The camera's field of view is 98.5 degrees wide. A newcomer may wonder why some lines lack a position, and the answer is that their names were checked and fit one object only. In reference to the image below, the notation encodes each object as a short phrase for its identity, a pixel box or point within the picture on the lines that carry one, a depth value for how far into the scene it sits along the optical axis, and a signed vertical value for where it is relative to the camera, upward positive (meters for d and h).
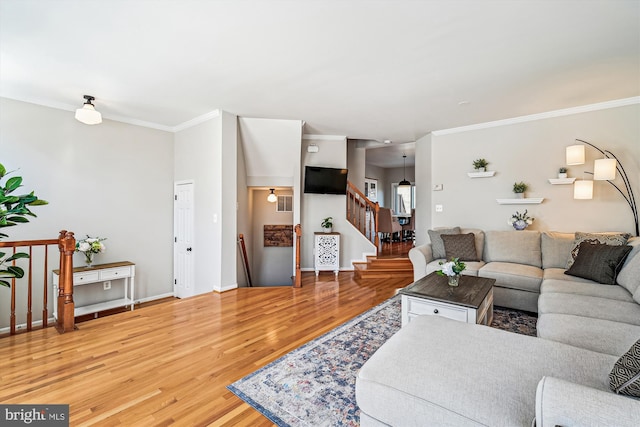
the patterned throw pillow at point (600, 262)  2.89 -0.49
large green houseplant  2.16 +0.12
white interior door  4.93 -0.38
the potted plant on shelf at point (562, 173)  4.10 +0.68
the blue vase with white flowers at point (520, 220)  4.32 -0.03
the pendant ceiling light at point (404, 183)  8.33 +1.10
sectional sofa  0.95 -0.73
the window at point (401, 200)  10.32 +0.71
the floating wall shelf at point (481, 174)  4.68 +0.77
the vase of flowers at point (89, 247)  4.07 -0.41
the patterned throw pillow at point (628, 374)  0.98 -0.59
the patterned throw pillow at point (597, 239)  3.23 -0.26
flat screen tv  5.54 +0.79
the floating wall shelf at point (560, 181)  4.04 +0.56
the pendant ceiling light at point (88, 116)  3.41 +1.31
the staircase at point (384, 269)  5.32 -0.98
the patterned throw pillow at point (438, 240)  4.38 -0.34
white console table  4.01 -0.89
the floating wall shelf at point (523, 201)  4.31 +0.28
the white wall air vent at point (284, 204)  7.16 +0.40
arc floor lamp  3.71 +0.51
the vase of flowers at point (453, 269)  2.77 -0.51
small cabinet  5.57 -0.67
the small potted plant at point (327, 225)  5.69 -0.12
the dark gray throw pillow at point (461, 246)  4.15 -0.42
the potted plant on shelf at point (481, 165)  4.77 +0.93
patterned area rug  1.74 -1.21
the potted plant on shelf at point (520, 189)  4.42 +0.47
